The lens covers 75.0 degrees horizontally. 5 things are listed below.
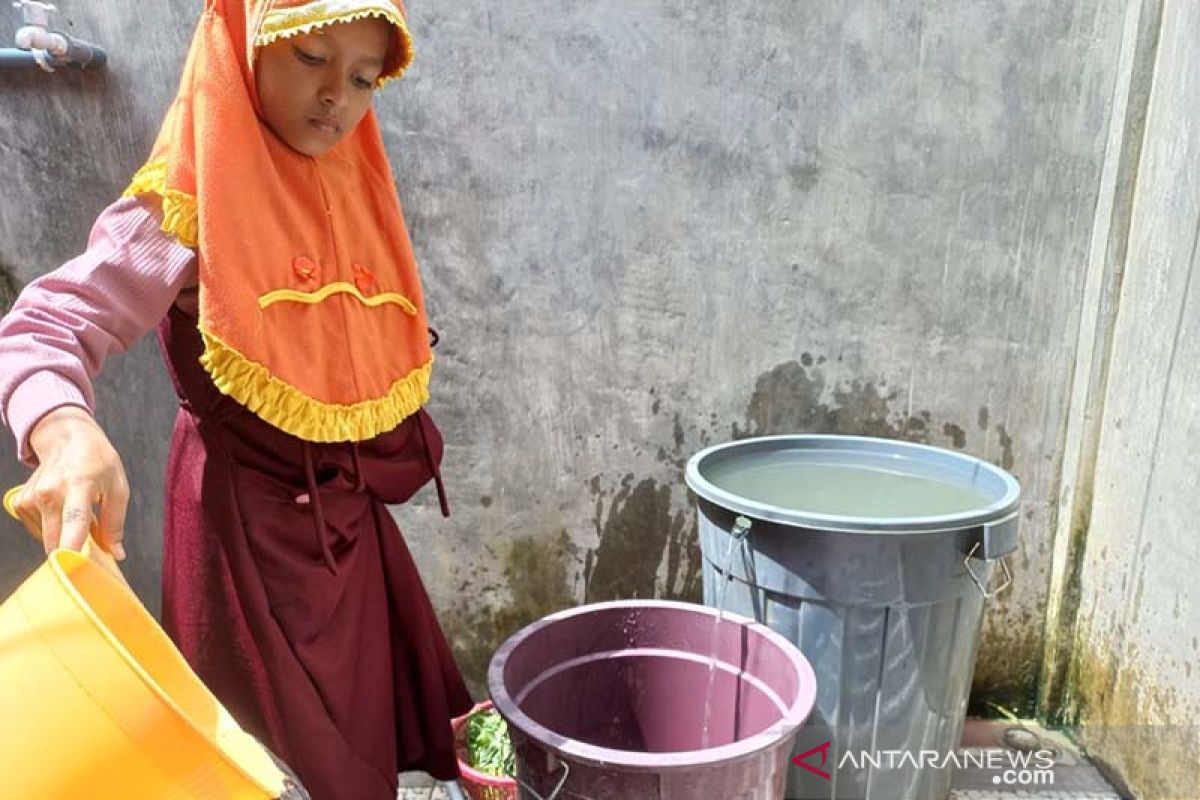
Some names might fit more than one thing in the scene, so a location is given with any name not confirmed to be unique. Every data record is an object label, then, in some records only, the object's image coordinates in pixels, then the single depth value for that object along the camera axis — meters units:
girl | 1.08
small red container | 2.02
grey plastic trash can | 1.68
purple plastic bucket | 1.41
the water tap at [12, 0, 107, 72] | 1.87
